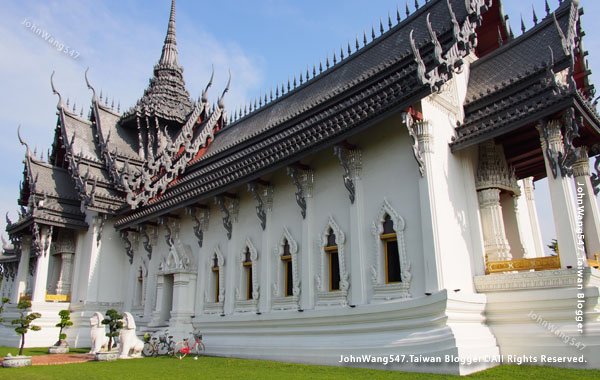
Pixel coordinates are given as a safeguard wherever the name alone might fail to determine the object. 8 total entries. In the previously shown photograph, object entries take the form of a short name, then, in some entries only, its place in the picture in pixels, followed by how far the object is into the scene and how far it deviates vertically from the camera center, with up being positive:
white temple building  7.55 +1.94
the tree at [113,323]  12.38 -0.19
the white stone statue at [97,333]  12.62 -0.44
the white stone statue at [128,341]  11.59 -0.61
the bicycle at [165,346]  12.00 -0.77
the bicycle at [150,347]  11.91 -0.79
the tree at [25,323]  10.68 -0.13
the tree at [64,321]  13.38 -0.14
